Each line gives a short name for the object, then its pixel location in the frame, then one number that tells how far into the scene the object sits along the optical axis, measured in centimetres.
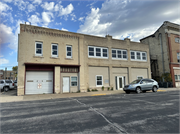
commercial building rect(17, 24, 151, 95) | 1561
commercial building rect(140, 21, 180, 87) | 2619
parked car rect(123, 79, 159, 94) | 1559
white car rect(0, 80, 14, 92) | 2007
